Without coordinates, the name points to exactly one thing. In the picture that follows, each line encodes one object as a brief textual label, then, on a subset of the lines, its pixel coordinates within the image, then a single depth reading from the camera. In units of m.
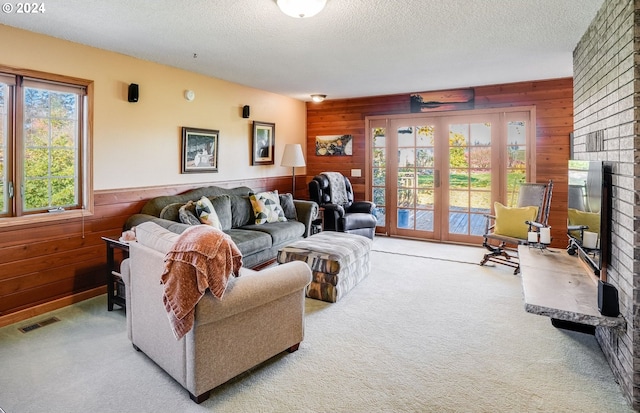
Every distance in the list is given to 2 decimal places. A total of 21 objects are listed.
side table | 3.22
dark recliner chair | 5.29
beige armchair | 1.97
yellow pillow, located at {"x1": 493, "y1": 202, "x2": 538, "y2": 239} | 4.34
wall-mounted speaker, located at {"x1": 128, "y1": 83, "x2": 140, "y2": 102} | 3.83
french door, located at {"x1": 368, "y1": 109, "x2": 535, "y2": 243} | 5.39
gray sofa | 3.85
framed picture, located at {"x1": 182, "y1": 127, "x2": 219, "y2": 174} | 4.54
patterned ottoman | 3.44
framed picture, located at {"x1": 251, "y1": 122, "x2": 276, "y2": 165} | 5.63
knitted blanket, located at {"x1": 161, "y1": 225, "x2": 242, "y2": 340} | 1.84
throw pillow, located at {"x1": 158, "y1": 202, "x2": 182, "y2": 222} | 3.84
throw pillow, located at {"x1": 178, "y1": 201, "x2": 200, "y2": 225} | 3.74
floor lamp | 5.95
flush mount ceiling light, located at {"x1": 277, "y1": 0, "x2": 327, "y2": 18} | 2.45
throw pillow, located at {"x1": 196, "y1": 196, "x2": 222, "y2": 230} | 3.89
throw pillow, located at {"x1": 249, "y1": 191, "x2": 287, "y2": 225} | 4.74
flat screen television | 2.38
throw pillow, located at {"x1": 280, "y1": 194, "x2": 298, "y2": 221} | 5.09
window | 3.07
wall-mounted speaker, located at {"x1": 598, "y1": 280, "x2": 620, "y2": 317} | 2.09
